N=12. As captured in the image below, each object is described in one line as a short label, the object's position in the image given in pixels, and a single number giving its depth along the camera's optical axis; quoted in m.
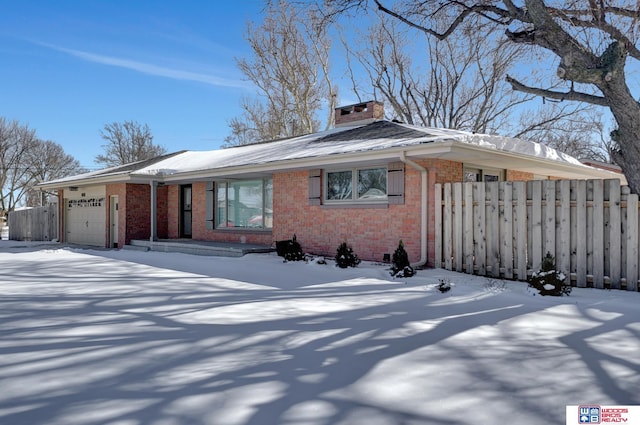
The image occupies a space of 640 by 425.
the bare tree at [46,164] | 38.21
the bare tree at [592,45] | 6.83
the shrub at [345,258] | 8.91
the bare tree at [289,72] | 25.50
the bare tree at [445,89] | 25.03
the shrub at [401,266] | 7.78
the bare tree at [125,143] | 40.66
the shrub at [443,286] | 6.52
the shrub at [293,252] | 9.98
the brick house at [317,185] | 9.14
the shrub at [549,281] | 6.18
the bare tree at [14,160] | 35.72
